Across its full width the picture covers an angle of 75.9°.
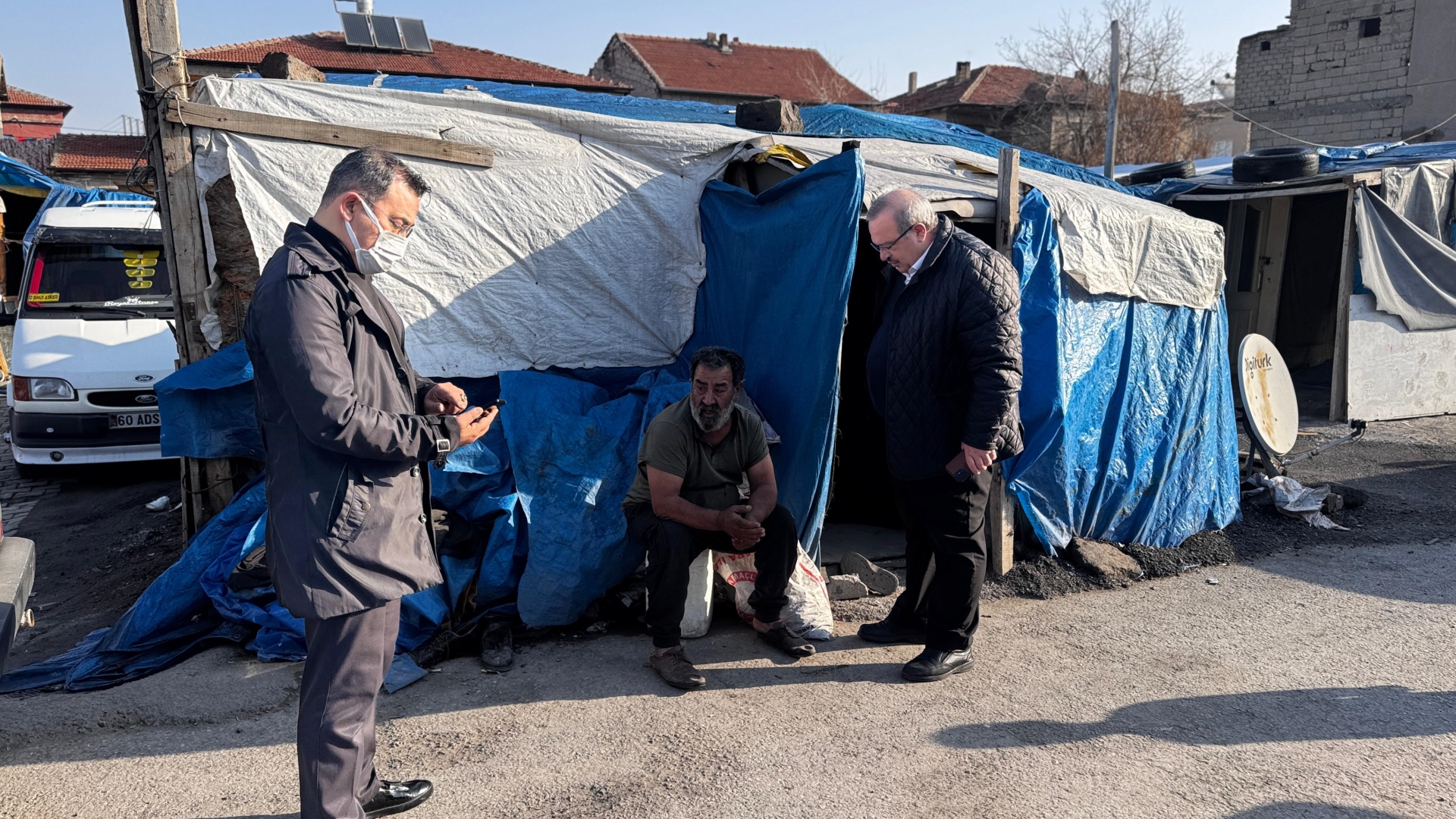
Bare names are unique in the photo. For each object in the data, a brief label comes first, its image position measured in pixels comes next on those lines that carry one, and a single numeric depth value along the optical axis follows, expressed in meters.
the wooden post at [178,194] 4.91
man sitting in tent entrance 3.93
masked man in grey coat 2.37
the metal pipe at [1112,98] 15.09
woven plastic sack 4.25
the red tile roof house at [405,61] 21.52
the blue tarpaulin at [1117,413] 4.91
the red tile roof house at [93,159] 21.52
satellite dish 6.14
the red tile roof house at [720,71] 30.42
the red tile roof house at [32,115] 33.62
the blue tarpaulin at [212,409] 4.81
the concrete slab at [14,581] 3.00
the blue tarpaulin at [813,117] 6.55
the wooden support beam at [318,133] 4.88
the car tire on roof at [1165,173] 11.19
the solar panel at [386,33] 21.91
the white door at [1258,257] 11.96
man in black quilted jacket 3.56
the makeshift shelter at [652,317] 4.51
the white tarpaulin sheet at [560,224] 5.06
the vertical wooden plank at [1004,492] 4.76
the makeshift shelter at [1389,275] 9.05
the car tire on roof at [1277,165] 9.59
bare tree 23.83
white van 7.18
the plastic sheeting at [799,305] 4.45
